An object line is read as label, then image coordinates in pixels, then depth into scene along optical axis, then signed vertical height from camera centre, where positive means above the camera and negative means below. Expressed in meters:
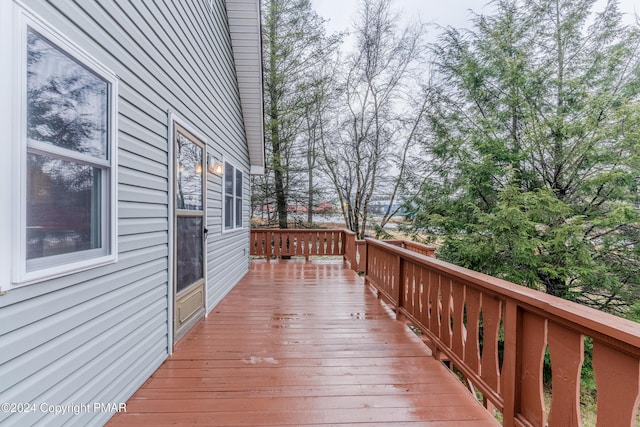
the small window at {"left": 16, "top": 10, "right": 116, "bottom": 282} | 1.25 +0.28
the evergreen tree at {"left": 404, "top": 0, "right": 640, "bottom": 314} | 5.09 +1.30
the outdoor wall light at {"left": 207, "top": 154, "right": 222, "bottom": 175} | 3.81 +0.66
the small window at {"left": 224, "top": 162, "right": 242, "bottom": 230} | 4.73 +0.27
